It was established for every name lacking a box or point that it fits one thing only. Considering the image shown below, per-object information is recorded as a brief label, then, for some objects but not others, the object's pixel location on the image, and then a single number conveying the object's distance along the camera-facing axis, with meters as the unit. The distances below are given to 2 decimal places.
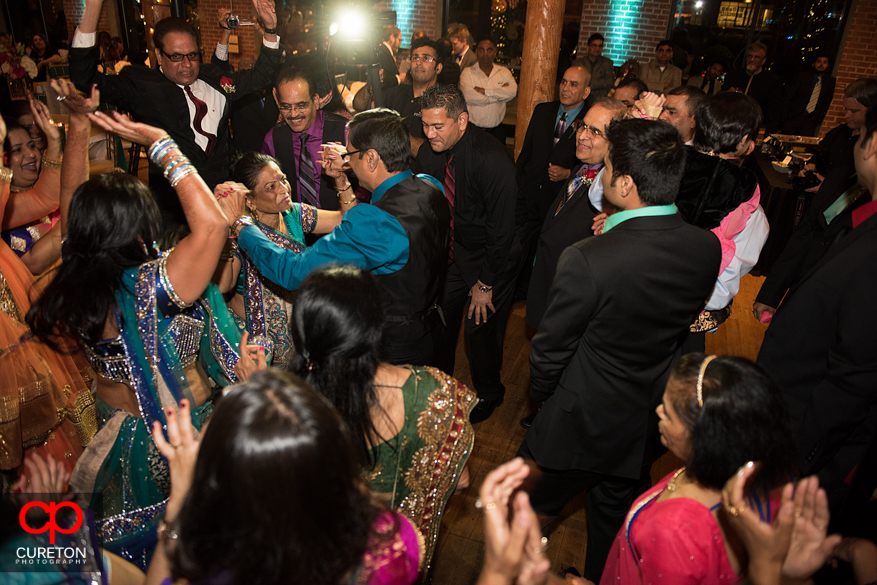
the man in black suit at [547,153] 3.48
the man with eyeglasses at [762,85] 7.09
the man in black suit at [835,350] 1.44
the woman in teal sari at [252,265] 2.01
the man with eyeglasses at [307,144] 2.94
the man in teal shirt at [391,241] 1.84
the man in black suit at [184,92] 2.71
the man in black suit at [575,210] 2.47
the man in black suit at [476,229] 2.55
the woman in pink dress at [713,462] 1.07
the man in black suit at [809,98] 6.97
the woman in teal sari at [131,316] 1.37
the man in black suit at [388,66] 4.36
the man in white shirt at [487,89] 5.79
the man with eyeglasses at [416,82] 3.83
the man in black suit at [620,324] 1.53
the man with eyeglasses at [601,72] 7.19
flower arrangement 6.99
